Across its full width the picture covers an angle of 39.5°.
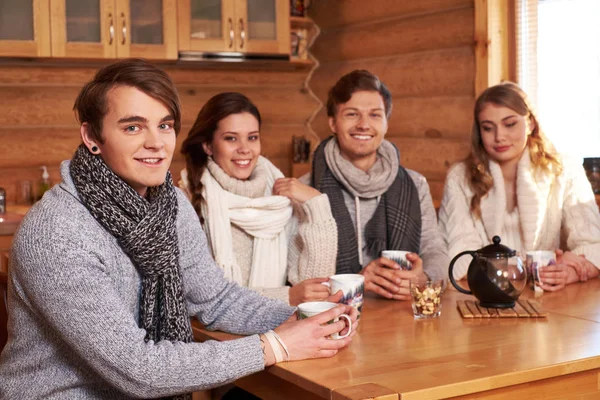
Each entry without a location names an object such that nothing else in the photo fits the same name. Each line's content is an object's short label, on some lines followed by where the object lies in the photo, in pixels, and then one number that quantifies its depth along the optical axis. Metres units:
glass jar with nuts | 2.07
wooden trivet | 2.06
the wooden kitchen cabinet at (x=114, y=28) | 4.09
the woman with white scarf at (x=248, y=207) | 2.60
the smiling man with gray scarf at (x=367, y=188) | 2.77
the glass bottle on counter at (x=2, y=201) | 3.97
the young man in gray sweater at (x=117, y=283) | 1.61
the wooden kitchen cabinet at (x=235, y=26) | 4.41
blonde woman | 2.87
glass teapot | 2.12
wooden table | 1.57
